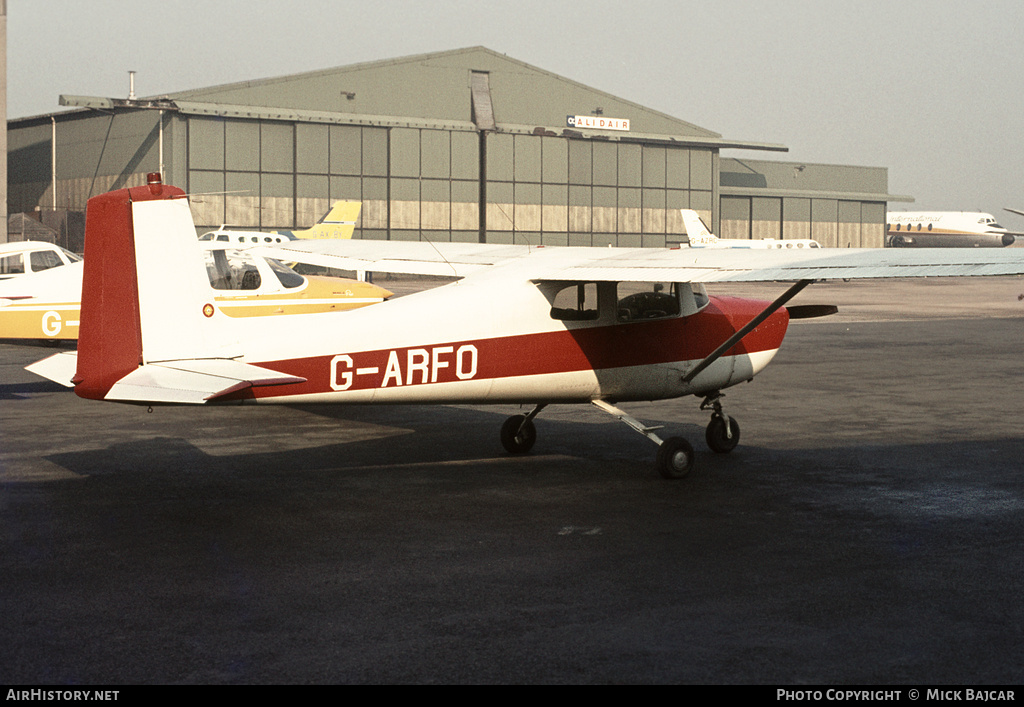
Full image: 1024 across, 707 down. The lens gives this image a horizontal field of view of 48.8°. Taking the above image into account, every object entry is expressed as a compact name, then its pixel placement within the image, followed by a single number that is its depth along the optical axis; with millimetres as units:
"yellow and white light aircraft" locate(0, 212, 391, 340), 16906
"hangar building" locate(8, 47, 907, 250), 67250
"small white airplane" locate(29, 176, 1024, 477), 9094
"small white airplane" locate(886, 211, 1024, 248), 112188
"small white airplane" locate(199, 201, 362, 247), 51969
